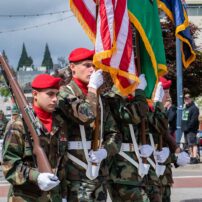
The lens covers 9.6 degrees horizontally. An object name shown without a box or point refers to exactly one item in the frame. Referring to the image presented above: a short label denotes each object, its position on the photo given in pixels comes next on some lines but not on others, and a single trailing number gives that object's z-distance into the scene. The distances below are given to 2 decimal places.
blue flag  12.51
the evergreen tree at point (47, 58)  171.40
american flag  10.28
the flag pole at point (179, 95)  25.38
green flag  11.11
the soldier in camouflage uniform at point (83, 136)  9.33
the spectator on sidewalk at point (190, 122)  26.67
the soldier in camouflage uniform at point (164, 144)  11.08
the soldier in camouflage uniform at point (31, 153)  8.17
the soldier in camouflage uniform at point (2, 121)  31.03
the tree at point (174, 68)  42.20
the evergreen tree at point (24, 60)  163.13
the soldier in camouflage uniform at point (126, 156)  10.20
